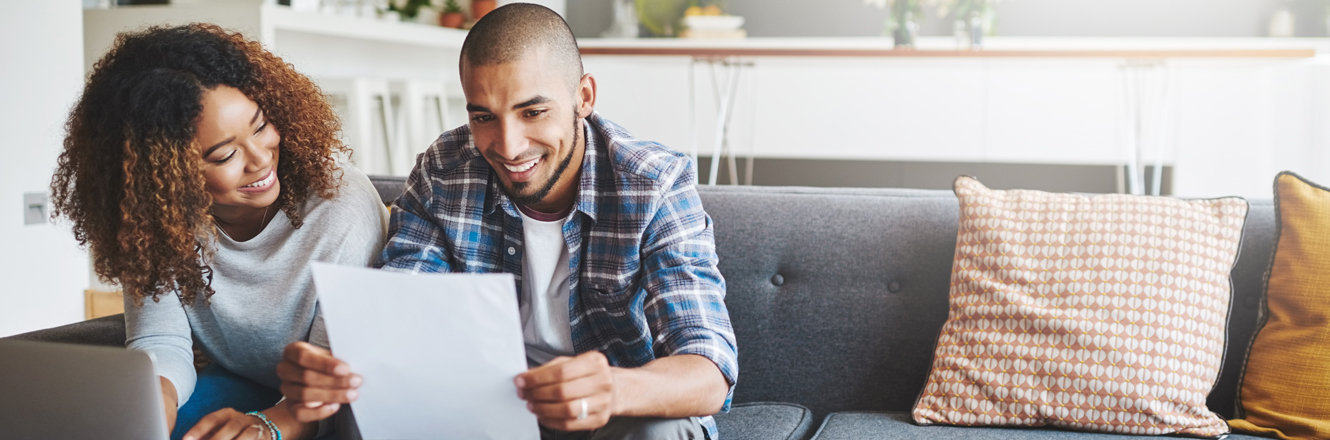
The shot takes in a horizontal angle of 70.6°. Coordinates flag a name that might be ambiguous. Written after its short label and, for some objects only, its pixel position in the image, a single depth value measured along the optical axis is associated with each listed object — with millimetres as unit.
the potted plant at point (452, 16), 4684
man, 1096
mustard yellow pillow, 1300
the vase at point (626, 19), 5203
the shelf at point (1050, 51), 3112
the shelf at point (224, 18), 2896
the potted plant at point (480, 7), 4723
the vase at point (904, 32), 3537
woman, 1147
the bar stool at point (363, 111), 3490
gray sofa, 1557
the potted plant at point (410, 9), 4422
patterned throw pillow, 1315
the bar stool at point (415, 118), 3820
